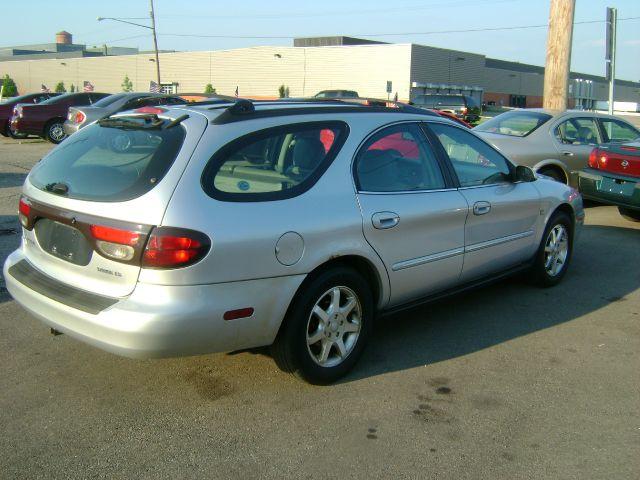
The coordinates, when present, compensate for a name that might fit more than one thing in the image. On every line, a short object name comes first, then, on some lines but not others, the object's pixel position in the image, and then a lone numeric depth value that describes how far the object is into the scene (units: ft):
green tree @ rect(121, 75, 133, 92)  225.56
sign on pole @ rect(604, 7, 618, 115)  45.06
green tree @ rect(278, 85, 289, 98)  165.27
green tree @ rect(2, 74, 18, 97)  196.58
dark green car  26.89
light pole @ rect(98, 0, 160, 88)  151.74
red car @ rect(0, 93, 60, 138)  72.08
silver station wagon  10.44
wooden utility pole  43.68
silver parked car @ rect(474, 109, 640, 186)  31.53
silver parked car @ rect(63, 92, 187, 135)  51.10
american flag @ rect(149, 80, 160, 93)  97.73
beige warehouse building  188.14
